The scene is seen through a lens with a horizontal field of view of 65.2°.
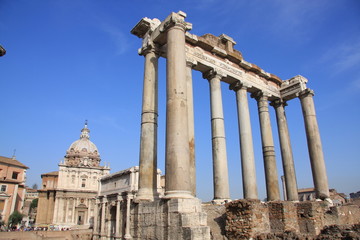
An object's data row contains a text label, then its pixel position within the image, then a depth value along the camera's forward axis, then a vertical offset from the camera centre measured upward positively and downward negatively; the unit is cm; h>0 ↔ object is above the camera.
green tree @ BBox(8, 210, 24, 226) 4744 +39
